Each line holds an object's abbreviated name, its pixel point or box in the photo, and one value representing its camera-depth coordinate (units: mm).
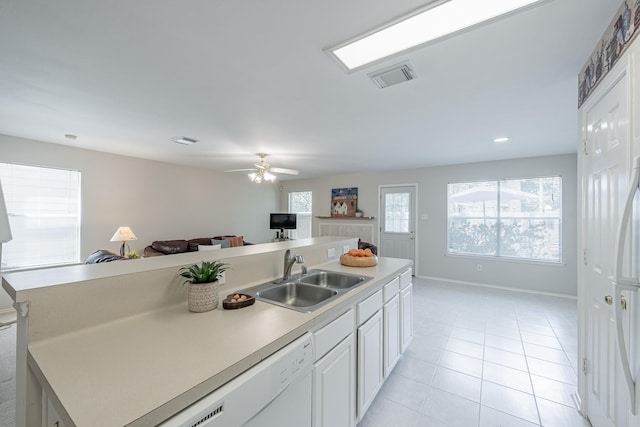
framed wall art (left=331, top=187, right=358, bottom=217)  6457
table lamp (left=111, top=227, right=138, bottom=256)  4051
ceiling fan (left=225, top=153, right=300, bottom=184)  4277
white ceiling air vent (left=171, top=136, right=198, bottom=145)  3441
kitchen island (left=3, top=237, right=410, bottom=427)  681
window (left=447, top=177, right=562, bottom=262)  4332
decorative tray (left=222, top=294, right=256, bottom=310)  1286
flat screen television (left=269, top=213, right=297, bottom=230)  7051
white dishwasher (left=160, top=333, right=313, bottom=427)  717
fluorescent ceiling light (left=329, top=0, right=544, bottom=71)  1254
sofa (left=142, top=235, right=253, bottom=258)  4730
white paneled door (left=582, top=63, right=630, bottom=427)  1248
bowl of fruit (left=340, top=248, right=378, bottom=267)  2297
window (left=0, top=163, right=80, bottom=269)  3594
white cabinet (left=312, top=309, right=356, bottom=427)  1224
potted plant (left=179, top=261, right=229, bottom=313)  1253
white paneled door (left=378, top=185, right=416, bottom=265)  5621
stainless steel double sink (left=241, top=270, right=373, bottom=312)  1624
